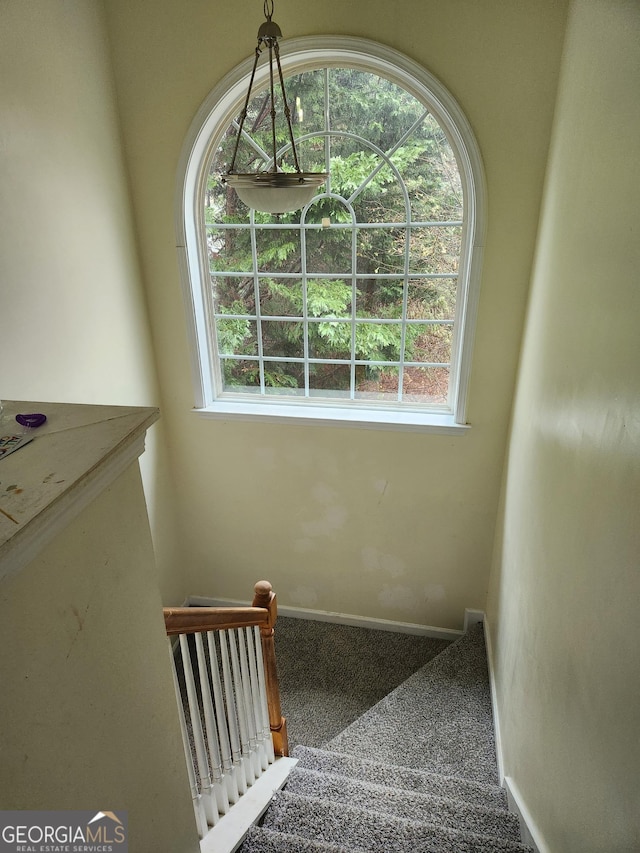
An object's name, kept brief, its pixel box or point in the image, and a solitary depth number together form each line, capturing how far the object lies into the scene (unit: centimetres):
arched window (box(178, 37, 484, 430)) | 273
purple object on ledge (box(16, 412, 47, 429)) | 106
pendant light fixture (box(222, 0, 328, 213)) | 165
